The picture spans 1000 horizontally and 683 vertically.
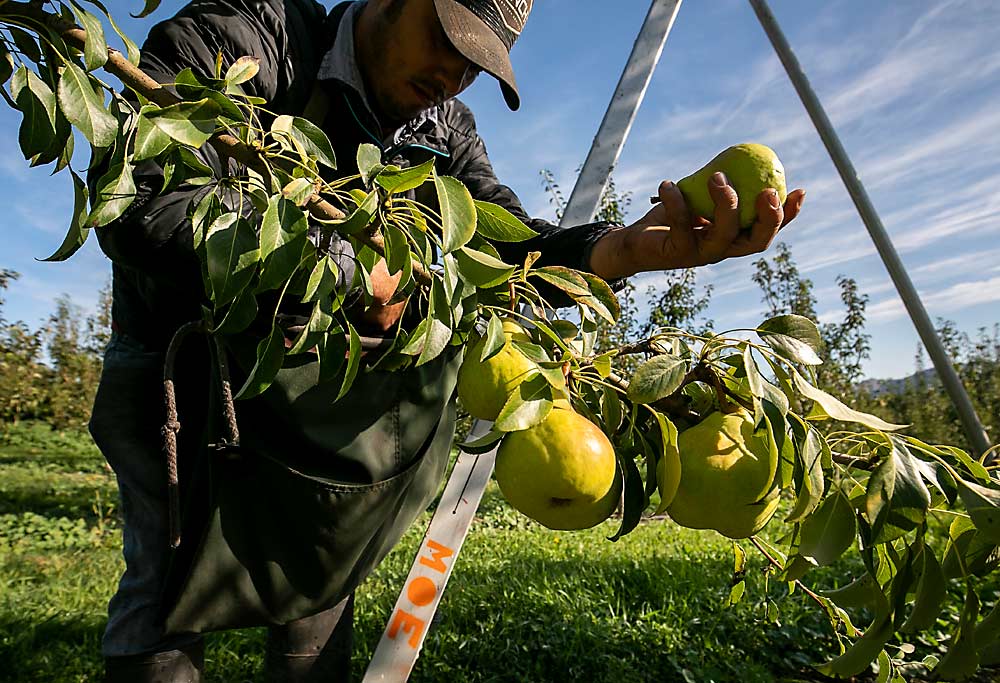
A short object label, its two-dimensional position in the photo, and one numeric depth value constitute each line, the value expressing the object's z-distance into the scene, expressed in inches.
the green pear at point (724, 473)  27.0
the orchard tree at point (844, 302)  295.9
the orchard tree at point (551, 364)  22.2
